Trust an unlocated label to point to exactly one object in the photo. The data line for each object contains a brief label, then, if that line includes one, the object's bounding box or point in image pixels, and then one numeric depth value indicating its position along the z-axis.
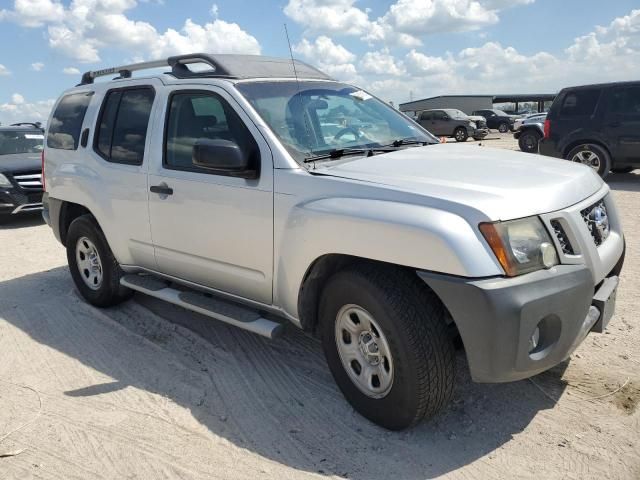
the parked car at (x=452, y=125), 29.61
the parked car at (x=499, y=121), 39.94
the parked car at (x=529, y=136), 17.30
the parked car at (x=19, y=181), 9.74
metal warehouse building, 60.00
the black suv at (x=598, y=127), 10.58
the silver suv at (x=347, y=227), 2.61
